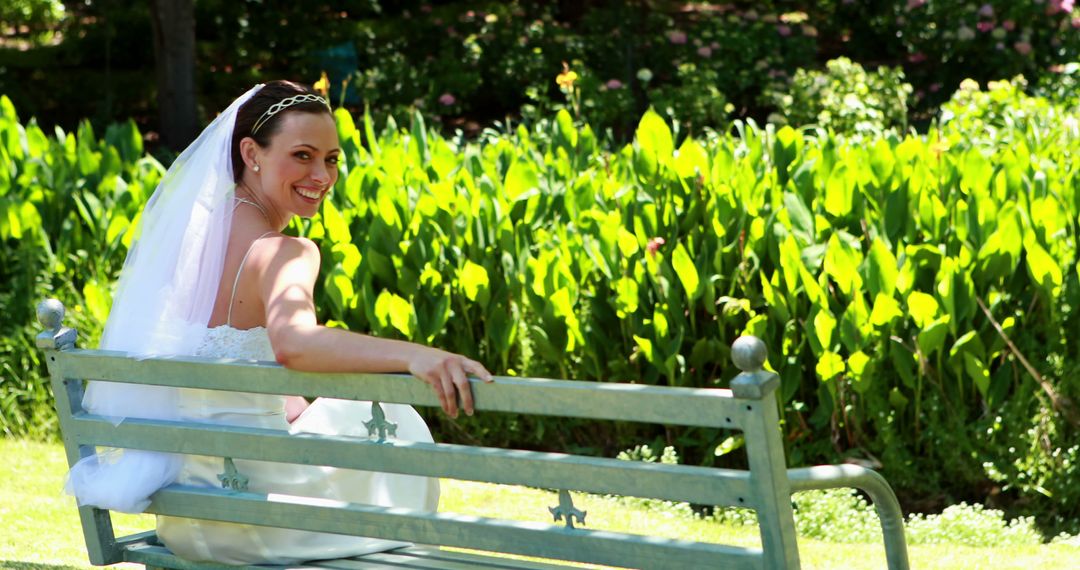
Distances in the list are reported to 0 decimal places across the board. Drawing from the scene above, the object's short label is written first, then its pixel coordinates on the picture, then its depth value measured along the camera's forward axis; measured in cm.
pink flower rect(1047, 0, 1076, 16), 1059
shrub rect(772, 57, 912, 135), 932
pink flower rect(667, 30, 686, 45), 1203
